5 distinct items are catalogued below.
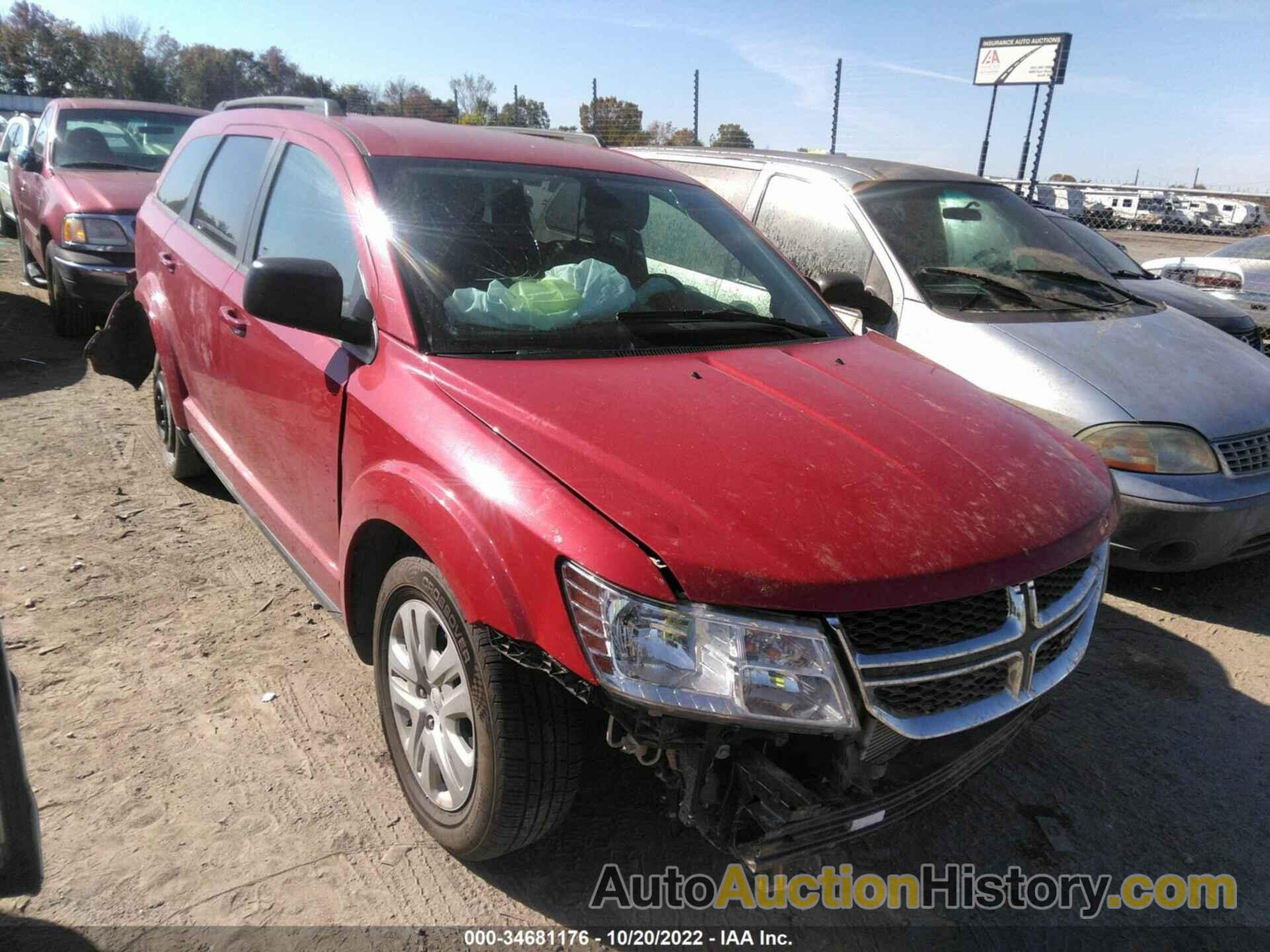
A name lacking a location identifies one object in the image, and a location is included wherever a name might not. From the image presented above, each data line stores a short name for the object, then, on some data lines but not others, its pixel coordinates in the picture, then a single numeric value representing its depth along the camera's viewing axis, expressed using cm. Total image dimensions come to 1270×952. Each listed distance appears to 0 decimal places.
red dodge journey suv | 182
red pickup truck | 680
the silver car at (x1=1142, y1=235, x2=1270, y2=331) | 774
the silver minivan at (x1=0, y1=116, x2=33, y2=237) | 1008
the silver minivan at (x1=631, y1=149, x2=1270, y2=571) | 385
